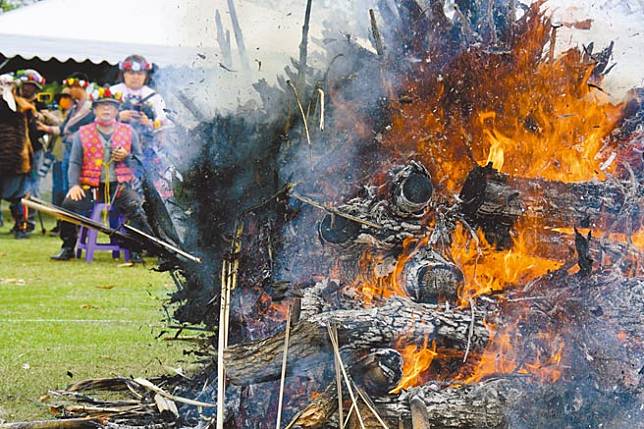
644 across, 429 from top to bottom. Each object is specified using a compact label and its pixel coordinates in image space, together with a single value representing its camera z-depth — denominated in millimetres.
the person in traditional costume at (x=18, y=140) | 27547
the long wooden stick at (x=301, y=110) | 7935
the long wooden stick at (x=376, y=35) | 8109
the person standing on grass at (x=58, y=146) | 27562
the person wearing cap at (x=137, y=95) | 22719
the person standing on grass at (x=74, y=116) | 26391
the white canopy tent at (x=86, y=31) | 26781
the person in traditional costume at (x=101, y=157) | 22672
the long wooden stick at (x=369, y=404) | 7172
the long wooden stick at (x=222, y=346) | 7180
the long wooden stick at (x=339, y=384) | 7055
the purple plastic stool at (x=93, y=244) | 23234
